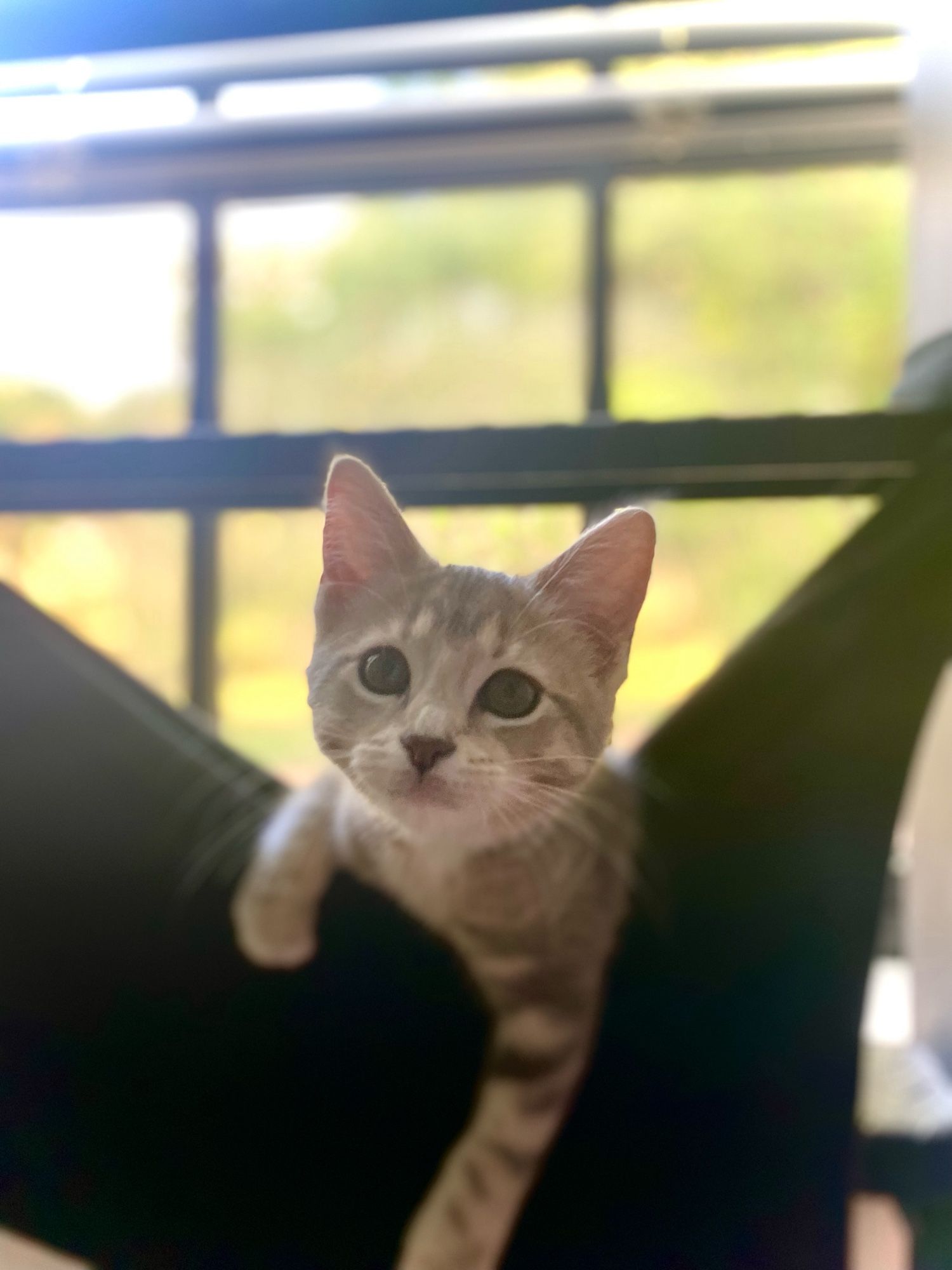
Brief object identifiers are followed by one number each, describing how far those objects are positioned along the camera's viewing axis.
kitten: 0.35
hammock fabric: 0.55
